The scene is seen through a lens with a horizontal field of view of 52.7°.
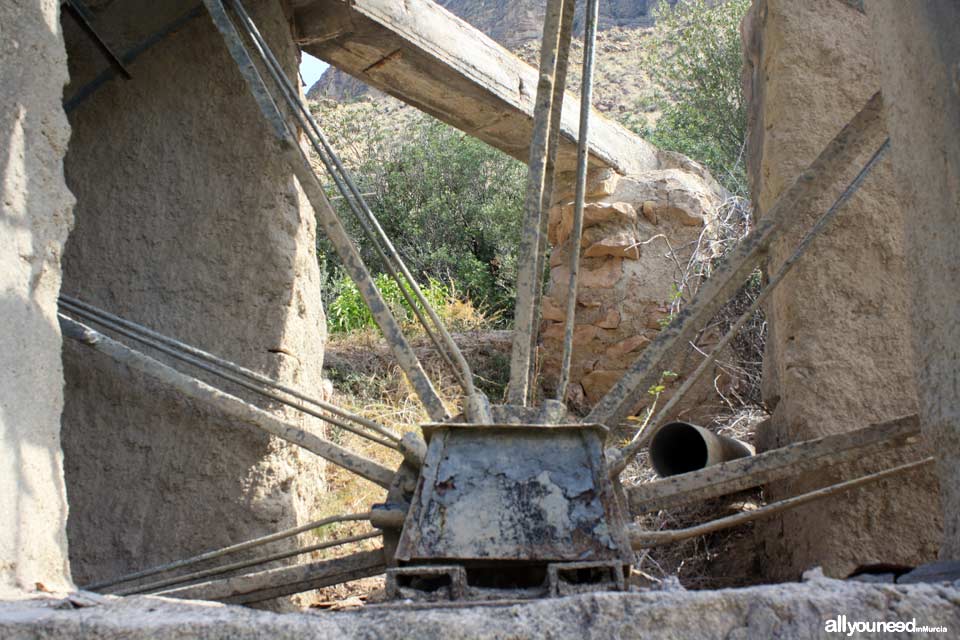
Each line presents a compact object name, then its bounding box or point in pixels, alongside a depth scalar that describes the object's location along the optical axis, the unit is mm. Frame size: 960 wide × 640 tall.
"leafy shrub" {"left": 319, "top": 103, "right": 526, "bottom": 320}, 10047
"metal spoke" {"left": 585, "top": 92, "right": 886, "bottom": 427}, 3289
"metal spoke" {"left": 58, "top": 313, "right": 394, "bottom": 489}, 3145
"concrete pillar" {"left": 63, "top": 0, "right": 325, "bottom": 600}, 3465
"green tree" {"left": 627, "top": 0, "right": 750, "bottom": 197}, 11383
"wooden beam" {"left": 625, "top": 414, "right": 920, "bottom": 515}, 2979
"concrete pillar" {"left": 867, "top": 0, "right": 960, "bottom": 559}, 2031
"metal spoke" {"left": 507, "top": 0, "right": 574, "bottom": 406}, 3436
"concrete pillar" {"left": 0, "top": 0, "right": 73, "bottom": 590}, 2107
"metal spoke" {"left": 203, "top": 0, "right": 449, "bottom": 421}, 3389
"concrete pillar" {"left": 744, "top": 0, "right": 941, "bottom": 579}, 3227
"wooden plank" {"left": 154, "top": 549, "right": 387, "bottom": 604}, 2912
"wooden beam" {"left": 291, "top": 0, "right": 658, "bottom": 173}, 4273
